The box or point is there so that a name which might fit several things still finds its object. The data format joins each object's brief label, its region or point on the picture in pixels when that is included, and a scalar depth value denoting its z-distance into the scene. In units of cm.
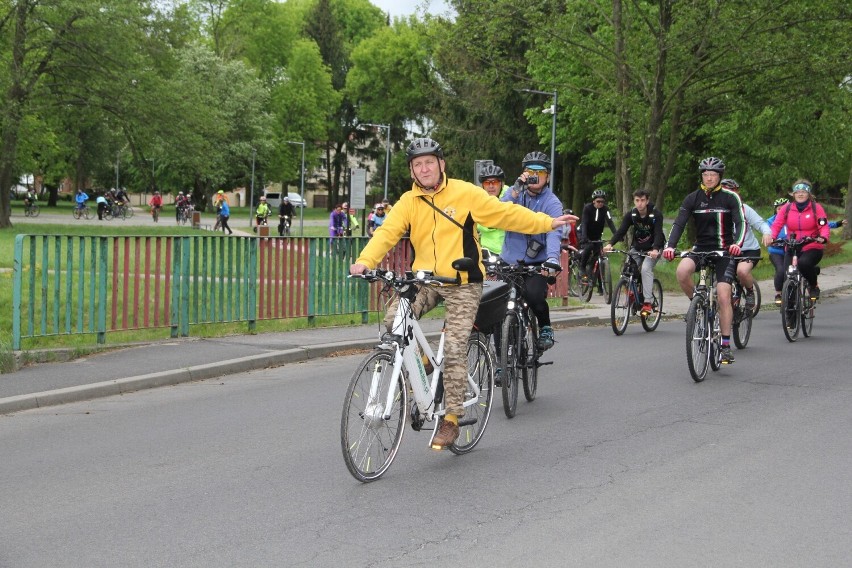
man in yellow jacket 675
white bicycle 616
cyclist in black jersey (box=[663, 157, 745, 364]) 1104
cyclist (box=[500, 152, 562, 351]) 905
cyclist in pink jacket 1477
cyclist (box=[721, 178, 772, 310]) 1228
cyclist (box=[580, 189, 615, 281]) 2030
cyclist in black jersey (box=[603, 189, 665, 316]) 1533
